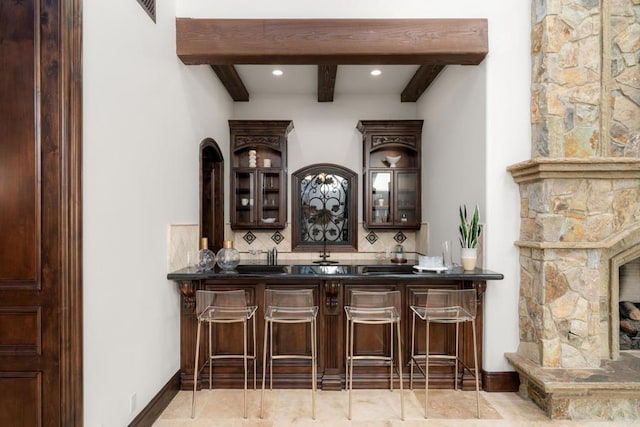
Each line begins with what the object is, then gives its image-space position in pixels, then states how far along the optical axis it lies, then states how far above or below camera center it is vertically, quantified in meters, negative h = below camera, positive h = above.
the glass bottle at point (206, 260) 3.28 -0.40
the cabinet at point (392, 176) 5.17 +0.60
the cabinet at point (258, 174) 5.16 +0.62
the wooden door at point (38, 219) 1.81 -0.01
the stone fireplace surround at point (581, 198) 2.82 +0.15
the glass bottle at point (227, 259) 3.32 -0.40
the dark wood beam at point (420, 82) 4.26 +1.76
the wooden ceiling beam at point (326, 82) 4.17 +1.73
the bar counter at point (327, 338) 3.21 -1.11
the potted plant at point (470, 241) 3.19 -0.22
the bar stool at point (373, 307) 2.80 -0.72
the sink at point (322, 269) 3.18 -0.50
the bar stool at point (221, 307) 2.80 -0.72
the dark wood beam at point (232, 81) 4.21 +1.75
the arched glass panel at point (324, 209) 5.45 +0.11
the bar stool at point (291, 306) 2.82 -0.71
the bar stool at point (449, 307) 2.84 -0.74
